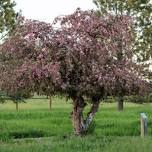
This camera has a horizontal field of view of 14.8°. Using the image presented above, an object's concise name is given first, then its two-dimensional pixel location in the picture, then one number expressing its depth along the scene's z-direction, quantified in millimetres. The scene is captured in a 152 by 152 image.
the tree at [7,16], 36156
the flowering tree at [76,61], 16438
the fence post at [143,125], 17500
